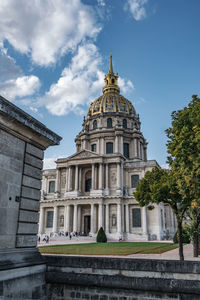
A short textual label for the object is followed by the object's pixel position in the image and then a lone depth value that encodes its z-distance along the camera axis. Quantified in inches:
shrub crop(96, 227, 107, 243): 1424.2
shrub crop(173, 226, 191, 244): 1200.3
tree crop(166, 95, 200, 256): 536.4
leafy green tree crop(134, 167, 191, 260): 610.2
